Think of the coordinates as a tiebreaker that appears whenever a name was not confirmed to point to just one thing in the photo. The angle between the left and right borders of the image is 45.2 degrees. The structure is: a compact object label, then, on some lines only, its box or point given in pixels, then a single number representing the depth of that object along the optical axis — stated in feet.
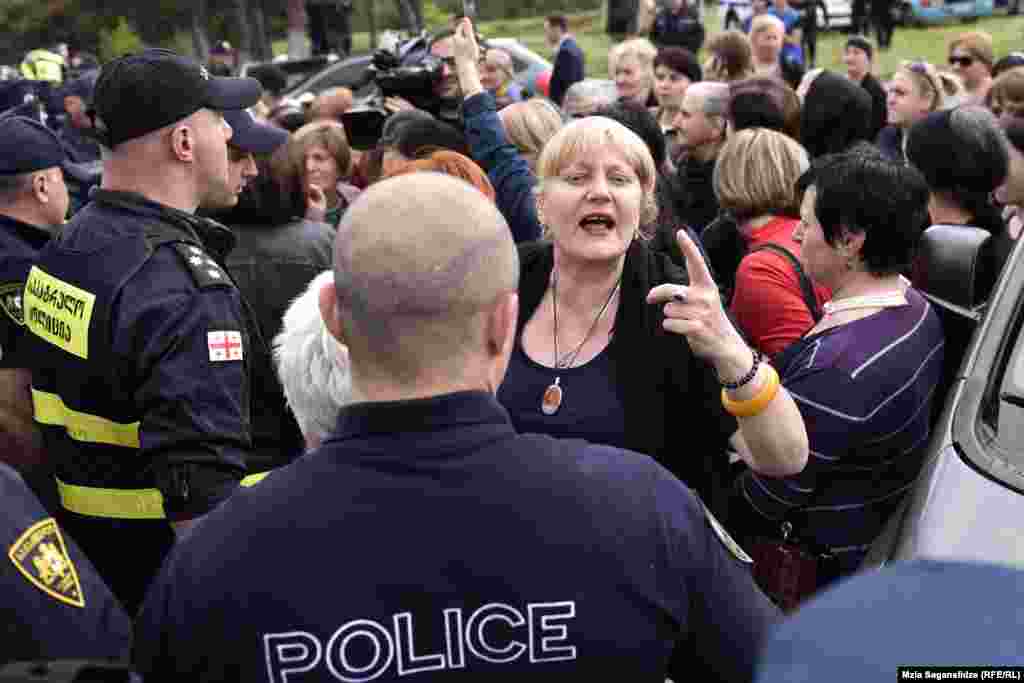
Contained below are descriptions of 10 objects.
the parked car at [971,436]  7.20
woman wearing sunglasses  26.22
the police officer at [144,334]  8.50
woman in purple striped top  9.49
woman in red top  11.87
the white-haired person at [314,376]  7.60
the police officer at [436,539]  5.16
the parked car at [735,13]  56.03
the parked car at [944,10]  75.97
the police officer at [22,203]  12.39
